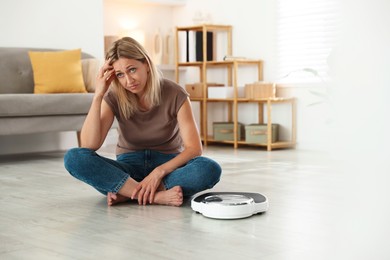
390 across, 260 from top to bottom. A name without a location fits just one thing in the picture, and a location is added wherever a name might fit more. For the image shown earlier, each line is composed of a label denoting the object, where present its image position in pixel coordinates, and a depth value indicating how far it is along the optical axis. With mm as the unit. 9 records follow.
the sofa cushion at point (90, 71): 4953
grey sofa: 4234
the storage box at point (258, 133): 5227
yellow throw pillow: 4730
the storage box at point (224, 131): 5566
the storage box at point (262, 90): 5266
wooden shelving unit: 5248
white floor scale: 2086
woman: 2322
